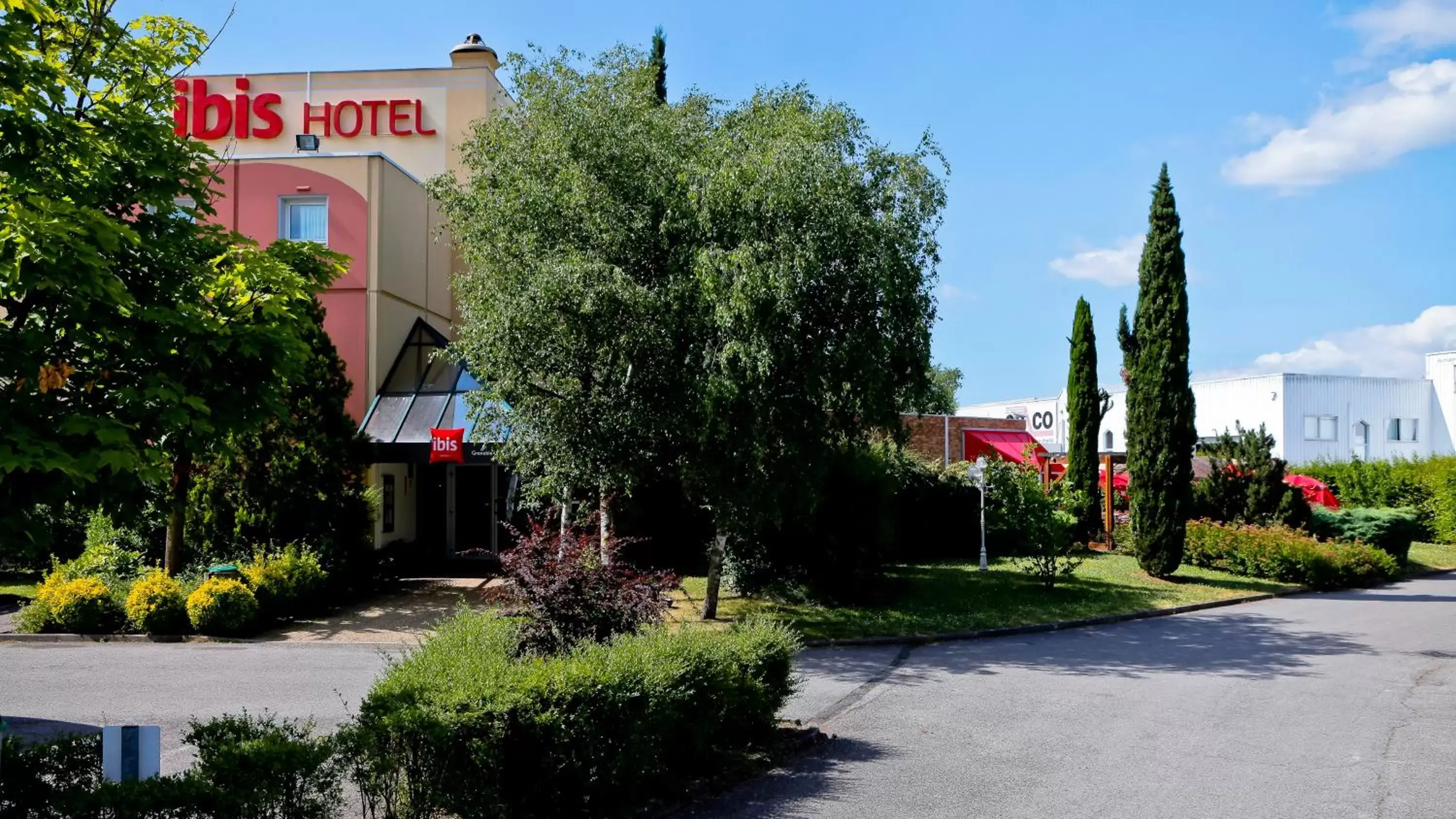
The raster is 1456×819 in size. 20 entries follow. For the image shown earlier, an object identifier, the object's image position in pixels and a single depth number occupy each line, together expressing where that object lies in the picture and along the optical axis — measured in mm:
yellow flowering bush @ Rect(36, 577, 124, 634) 15281
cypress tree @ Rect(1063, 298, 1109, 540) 30141
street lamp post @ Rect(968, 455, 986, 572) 23097
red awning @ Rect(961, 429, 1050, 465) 33469
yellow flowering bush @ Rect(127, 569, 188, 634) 15297
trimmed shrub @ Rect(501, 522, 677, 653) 8250
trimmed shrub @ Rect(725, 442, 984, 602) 17906
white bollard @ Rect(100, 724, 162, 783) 4984
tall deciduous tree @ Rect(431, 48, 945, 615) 14109
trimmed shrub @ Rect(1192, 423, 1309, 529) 25234
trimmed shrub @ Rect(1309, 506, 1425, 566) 25719
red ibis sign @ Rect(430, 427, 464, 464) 20188
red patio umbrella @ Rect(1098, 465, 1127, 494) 33394
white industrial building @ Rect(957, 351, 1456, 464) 47438
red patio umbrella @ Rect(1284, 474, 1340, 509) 32375
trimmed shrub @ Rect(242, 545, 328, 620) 16281
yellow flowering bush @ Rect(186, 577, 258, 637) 15234
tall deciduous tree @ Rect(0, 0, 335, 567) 4949
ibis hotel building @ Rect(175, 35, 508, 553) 21906
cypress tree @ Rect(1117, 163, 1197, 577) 22297
